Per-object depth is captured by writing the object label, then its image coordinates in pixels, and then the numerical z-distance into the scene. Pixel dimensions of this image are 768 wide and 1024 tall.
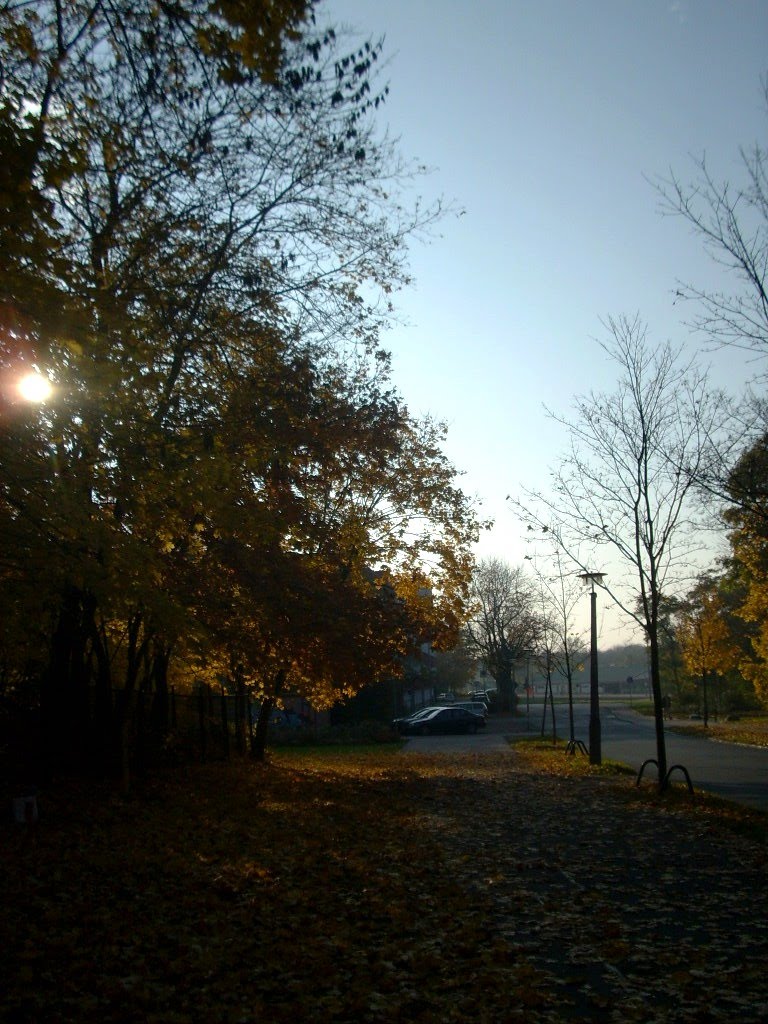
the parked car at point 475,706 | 53.22
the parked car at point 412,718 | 47.15
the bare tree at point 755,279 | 11.16
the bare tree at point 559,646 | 32.59
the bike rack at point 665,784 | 15.80
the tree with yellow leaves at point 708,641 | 42.22
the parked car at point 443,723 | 46.47
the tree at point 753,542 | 12.58
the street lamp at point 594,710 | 22.20
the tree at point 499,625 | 66.88
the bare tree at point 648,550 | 16.09
